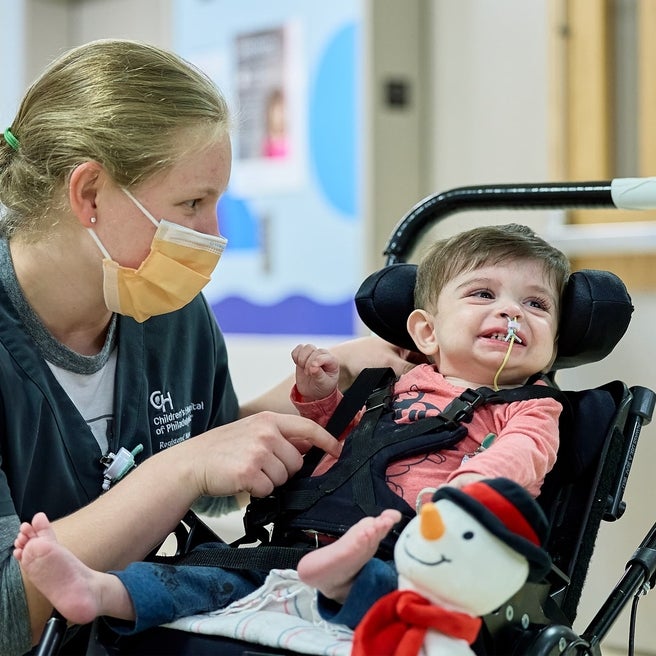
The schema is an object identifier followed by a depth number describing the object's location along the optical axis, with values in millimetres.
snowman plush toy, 974
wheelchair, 1112
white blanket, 1056
